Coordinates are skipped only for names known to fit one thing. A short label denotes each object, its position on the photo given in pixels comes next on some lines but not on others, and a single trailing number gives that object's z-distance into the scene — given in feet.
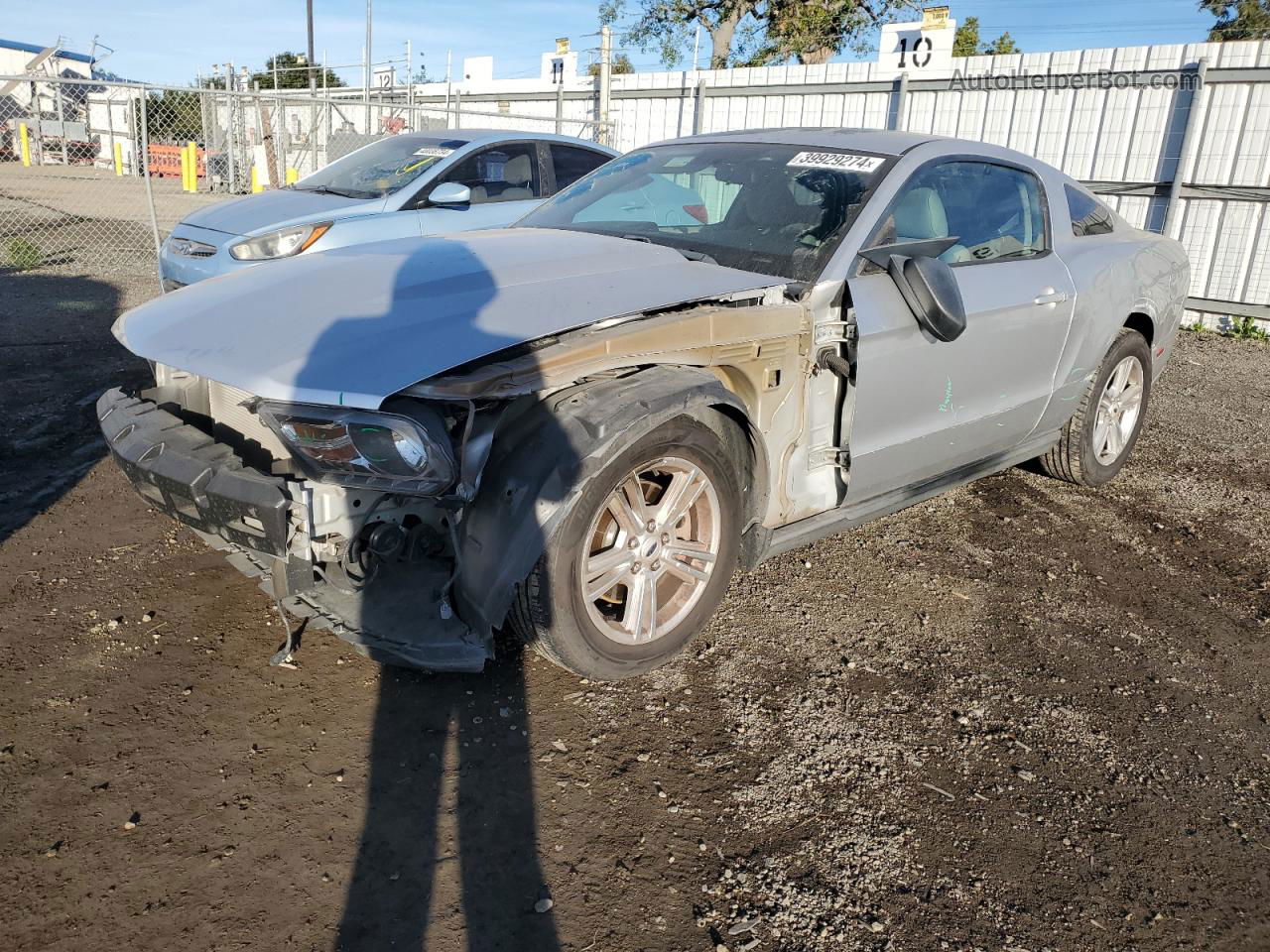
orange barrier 90.33
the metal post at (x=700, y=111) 44.04
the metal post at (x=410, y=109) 41.07
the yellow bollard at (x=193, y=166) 72.23
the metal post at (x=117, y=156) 88.74
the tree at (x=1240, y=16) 95.60
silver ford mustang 8.57
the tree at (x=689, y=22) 85.46
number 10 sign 37.86
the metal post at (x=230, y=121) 47.88
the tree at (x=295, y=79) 132.30
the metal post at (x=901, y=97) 38.75
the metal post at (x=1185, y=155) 32.43
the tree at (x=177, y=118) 74.90
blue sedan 22.94
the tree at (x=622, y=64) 107.02
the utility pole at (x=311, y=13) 130.62
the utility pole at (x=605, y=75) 43.93
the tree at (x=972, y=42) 109.91
